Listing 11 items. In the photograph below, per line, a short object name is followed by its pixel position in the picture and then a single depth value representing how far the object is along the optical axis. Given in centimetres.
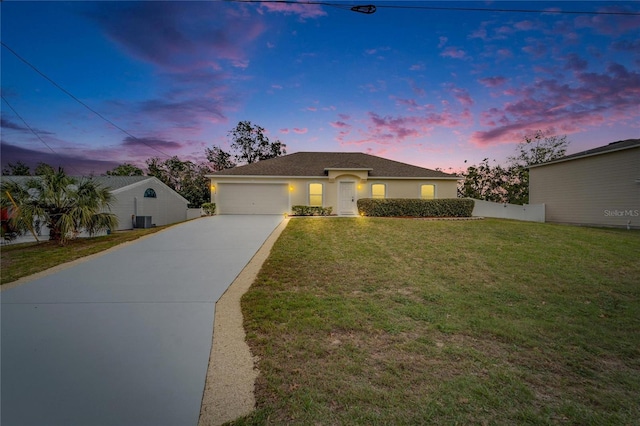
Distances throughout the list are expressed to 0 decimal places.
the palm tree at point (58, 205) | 901
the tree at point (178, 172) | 3255
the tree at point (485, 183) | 2958
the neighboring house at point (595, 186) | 1386
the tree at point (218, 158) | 3297
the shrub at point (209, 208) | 1727
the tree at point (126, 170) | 3291
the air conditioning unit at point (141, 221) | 1814
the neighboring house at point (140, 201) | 1714
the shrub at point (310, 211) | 1705
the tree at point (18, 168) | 3153
